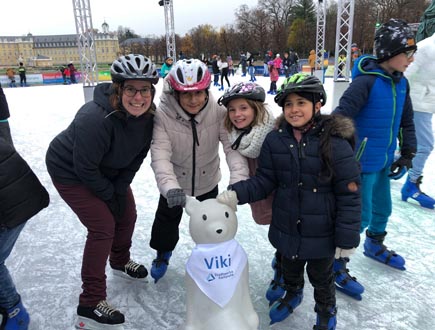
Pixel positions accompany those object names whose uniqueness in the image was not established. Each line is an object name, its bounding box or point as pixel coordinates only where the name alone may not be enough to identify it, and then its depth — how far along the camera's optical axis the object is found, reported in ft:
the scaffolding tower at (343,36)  28.25
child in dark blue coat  6.00
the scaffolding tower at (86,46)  28.81
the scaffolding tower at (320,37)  51.27
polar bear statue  5.70
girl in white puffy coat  6.78
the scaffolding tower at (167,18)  50.39
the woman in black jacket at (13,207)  6.20
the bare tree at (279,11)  173.27
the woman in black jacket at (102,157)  6.48
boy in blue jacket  7.63
